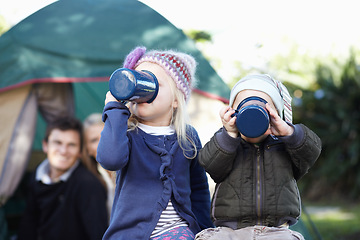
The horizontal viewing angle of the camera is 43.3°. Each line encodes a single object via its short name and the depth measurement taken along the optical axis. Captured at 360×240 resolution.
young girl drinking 1.98
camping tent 4.17
